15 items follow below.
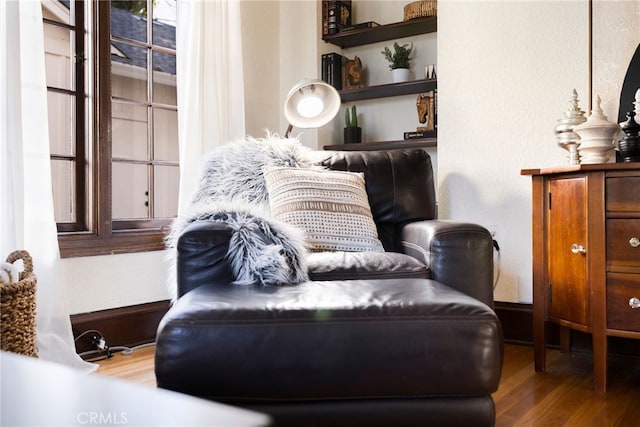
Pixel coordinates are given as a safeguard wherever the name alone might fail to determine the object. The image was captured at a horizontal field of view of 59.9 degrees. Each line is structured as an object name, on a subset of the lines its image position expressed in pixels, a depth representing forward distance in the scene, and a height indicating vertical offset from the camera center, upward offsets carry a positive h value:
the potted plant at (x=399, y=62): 3.16 +0.81
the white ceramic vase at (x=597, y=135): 2.07 +0.25
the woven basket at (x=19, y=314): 1.69 -0.34
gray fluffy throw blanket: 1.58 -0.02
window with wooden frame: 2.44 +0.39
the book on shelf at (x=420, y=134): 3.02 +0.38
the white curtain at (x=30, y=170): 1.95 +0.13
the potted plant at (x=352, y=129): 3.34 +0.45
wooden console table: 1.88 -0.18
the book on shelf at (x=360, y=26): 3.20 +1.03
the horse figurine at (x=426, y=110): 3.05 +0.52
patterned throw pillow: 2.03 -0.02
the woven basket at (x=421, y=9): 3.00 +1.06
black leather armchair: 1.18 -0.33
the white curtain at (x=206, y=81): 2.73 +0.64
